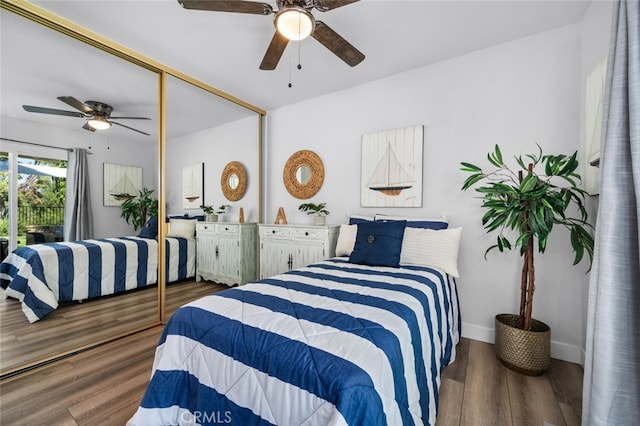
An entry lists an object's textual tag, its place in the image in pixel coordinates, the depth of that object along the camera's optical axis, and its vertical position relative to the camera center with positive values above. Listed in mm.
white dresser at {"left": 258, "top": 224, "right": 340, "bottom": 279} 2988 -440
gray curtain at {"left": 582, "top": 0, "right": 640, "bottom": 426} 902 -128
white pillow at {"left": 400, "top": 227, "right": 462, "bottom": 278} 2192 -318
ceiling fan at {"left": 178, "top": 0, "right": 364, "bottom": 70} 1536 +1144
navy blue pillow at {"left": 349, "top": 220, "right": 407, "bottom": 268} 2197 -290
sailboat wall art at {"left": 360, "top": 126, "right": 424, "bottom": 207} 2736 +443
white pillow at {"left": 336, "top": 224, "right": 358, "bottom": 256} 2652 -308
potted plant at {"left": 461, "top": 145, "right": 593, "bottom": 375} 1740 -95
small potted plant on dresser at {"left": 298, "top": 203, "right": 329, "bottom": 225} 3227 -21
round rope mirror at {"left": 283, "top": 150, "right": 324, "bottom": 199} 3430 +446
